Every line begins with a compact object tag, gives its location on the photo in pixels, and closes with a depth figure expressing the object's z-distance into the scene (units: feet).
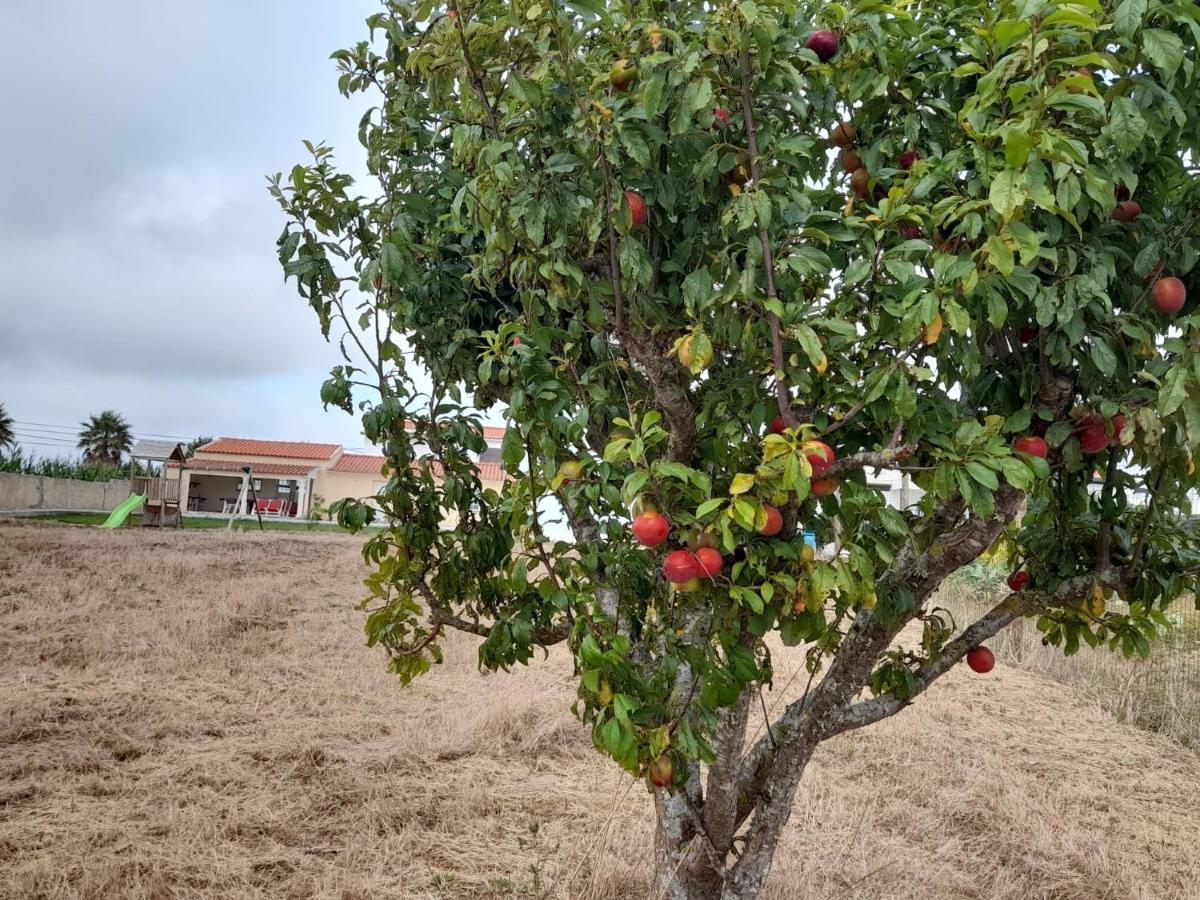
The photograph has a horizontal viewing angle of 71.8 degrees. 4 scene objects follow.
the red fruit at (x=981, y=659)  8.96
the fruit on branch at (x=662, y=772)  6.63
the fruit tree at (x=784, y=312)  5.24
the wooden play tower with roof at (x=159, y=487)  52.13
